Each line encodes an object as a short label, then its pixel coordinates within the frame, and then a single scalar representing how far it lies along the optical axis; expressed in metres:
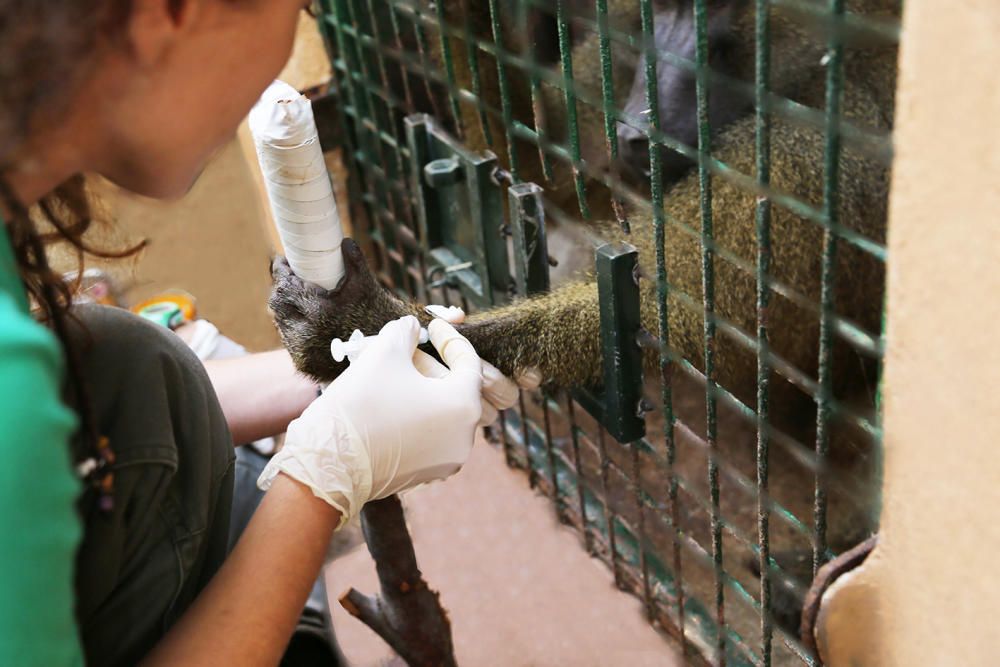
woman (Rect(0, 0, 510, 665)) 0.68
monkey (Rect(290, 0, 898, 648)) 1.71
